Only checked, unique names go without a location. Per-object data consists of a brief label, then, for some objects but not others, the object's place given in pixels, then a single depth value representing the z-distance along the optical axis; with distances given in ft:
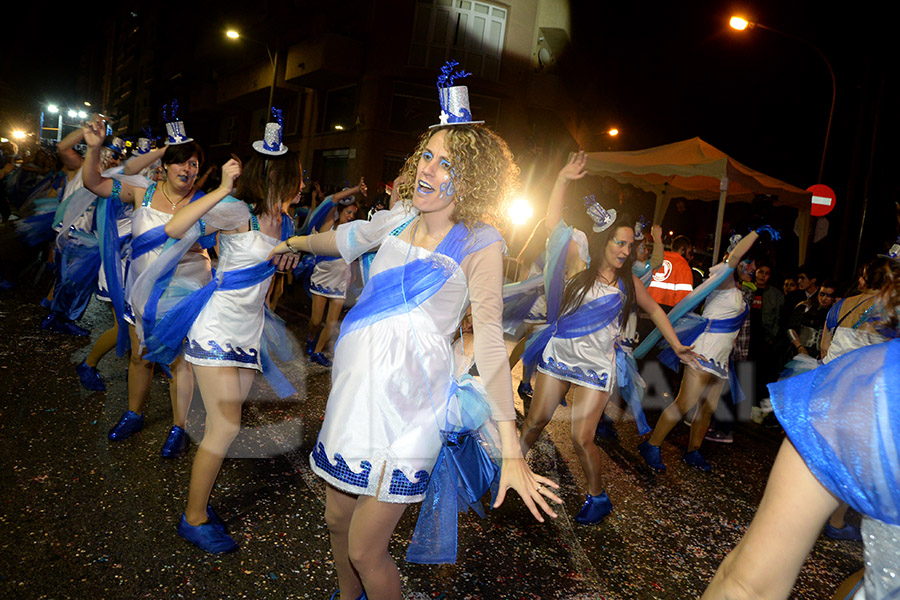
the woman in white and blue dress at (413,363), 6.58
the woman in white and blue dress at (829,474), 3.23
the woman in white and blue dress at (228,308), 9.66
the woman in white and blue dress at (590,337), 13.20
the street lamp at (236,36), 74.37
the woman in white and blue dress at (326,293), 23.21
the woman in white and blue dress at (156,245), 13.08
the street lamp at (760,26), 40.05
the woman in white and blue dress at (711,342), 18.01
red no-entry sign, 36.09
